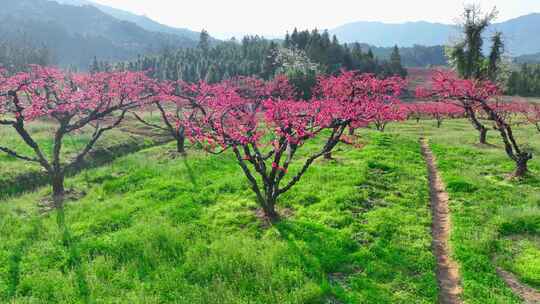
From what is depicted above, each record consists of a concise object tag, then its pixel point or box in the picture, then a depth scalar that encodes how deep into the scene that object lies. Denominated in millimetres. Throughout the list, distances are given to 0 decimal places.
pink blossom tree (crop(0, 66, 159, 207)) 19453
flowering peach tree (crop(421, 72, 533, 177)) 22016
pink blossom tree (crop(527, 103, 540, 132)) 34344
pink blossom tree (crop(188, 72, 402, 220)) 14969
